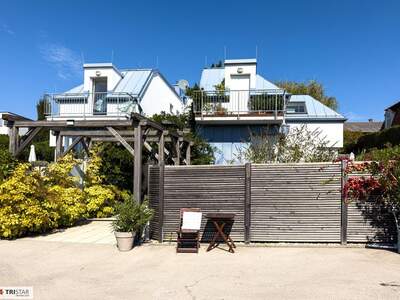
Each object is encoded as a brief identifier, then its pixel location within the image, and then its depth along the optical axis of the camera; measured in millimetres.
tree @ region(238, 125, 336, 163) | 12984
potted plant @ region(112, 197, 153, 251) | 8157
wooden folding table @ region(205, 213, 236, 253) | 8078
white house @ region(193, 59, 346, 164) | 16578
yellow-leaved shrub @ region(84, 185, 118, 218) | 13030
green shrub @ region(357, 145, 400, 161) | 7953
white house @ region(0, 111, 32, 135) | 11305
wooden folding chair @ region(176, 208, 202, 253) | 8094
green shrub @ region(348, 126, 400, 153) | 18516
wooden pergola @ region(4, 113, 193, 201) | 9297
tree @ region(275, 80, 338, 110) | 40812
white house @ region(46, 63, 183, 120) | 19312
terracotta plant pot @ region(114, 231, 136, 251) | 8141
